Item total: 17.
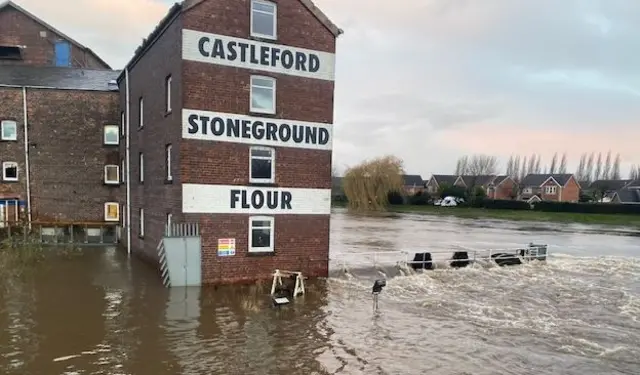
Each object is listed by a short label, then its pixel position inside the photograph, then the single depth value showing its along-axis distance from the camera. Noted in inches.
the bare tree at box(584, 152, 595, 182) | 5689.0
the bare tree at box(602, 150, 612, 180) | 5516.7
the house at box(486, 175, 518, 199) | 3732.8
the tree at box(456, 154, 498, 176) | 5039.4
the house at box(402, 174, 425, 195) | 4485.7
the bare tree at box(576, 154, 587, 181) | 5772.6
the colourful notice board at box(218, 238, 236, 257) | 607.2
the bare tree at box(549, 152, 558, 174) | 5777.6
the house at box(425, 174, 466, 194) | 4288.6
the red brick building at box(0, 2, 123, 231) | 976.9
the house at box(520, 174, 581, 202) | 3454.7
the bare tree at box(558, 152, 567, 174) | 5722.9
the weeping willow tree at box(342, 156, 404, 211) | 2930.6
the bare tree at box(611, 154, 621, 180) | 5450.8
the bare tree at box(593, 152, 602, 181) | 5625.0
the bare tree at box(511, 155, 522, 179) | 5880.9
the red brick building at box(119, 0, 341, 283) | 596.7
